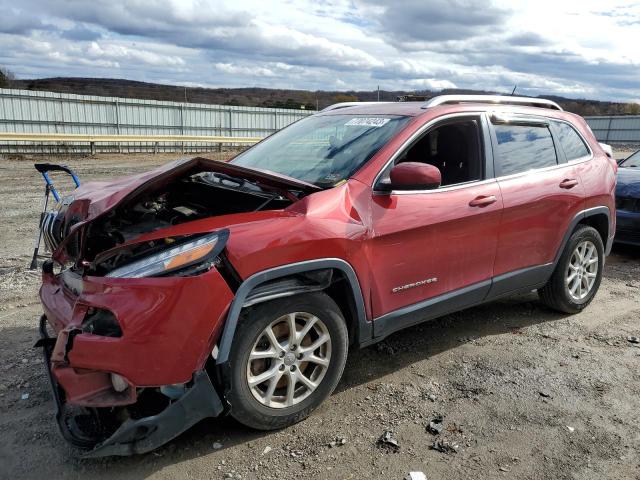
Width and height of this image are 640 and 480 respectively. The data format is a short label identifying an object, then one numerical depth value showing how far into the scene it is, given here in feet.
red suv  8.91
